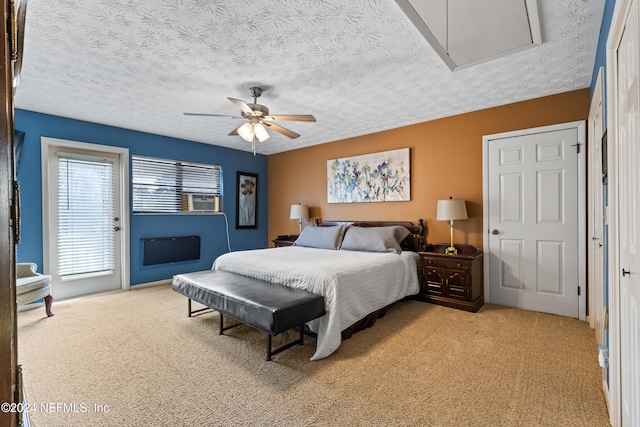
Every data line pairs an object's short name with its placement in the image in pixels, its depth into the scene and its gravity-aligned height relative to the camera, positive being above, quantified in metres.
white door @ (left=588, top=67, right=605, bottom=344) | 2.54 -0.05
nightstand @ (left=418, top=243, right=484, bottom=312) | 3.47 -0.81
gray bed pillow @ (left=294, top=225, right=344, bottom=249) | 4.43 -0.39
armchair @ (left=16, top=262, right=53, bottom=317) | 3.12 -0.75
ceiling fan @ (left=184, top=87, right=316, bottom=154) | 2.89 +0.91
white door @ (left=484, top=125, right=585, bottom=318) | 3.21 -0.11
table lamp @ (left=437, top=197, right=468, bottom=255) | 3.62 +0.00
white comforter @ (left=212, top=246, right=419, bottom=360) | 2.53 -0.63
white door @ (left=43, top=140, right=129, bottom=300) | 3.90 -0.10
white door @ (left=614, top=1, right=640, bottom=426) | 1.17 -0.01
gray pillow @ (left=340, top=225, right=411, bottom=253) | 3.92 -0.37
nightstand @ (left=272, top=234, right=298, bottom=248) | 5.46 -0.52
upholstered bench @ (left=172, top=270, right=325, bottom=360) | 2.21 -0.72
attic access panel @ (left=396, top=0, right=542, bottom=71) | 1.85 +1.26
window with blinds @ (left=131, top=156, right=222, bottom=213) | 4.66 +0.46
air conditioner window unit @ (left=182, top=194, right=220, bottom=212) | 5.18 +0.18
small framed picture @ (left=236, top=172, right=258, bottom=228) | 5.91 +0.25
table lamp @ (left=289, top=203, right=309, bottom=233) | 5.46 +0.00
